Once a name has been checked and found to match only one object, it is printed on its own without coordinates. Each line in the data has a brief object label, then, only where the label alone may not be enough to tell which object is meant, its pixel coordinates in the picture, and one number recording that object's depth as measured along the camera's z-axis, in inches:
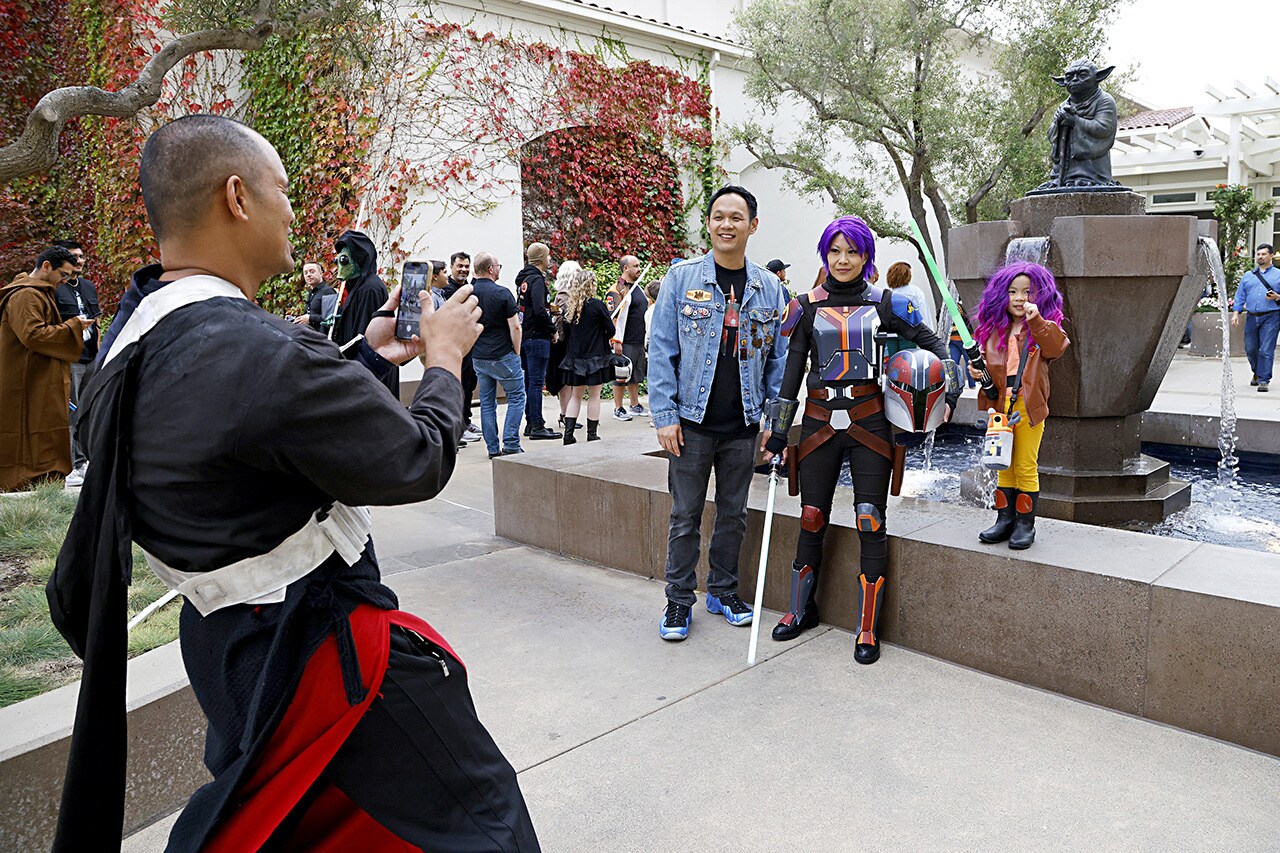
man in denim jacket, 169.0
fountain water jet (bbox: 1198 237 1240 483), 269.5
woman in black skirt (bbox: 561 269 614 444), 365.1
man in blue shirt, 474.0
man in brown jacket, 282.8
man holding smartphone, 60.7
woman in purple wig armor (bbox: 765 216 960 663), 159.5
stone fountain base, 213.2
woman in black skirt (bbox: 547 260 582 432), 370.9
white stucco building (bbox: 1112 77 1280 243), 804.6
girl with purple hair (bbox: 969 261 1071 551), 161.9
